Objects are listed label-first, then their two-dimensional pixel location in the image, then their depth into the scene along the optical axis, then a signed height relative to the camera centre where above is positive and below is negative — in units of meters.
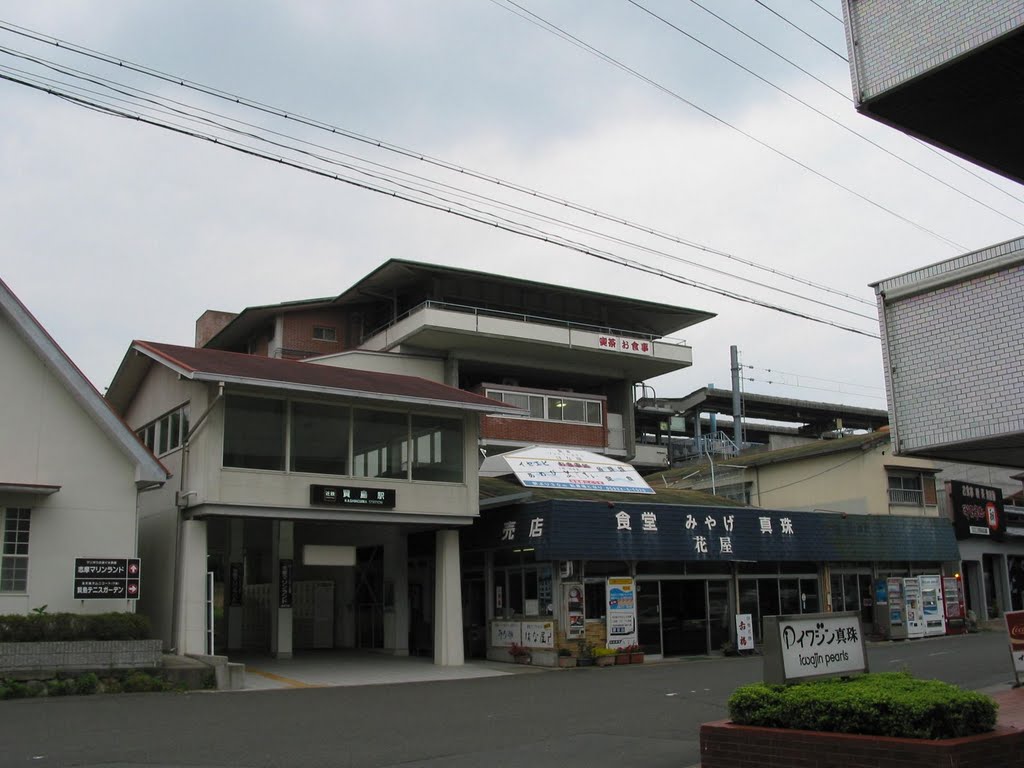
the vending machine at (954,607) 32.47 -1.84
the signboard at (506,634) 24.44 -1.74
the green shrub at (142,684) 17.22 -1.89
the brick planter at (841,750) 8.12 -1.68
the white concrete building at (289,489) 20.84 +1.74
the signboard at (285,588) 25.23 -0.45
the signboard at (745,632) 26.02 -1.97
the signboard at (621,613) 24.08 -1.27
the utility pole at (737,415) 57.62 +8.11
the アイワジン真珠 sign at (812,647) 9.89 -0.94
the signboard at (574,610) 23.38 -1.14
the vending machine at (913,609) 30.33 -1.75
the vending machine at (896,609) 30.09 -1.72
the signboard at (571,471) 26.95 +2.49
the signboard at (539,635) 23.28 -1.70
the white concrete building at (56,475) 19.05 +2.00
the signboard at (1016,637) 15.33 -1.35
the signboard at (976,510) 35.16 +1.41
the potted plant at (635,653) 24.14 -2.26
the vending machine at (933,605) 30.94 -1.67
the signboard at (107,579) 18.92 -0.07
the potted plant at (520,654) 23.93 -2.17
